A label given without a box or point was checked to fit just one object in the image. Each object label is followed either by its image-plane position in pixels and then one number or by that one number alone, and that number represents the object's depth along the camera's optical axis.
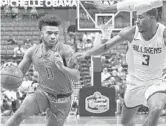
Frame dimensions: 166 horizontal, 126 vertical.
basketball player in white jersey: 6.45
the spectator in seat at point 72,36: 20.48
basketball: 6.31
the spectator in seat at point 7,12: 24.09
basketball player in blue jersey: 6.32
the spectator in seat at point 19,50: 20.15
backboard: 15.37
